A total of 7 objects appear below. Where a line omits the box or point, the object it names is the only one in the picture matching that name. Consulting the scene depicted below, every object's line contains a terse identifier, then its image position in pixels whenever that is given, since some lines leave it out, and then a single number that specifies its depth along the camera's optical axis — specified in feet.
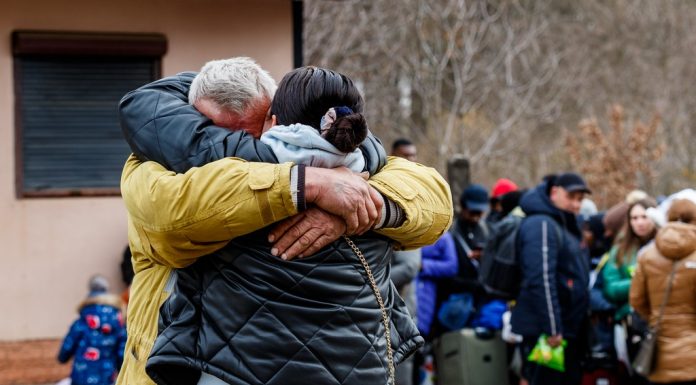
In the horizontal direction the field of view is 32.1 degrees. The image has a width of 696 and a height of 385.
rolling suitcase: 31.86
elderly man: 10.45
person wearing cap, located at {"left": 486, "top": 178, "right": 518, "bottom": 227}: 35.83
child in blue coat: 26.66
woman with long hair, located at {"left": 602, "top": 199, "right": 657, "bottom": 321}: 29.73
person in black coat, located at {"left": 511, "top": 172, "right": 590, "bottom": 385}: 27.27
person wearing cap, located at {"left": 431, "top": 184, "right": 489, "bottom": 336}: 32.27
